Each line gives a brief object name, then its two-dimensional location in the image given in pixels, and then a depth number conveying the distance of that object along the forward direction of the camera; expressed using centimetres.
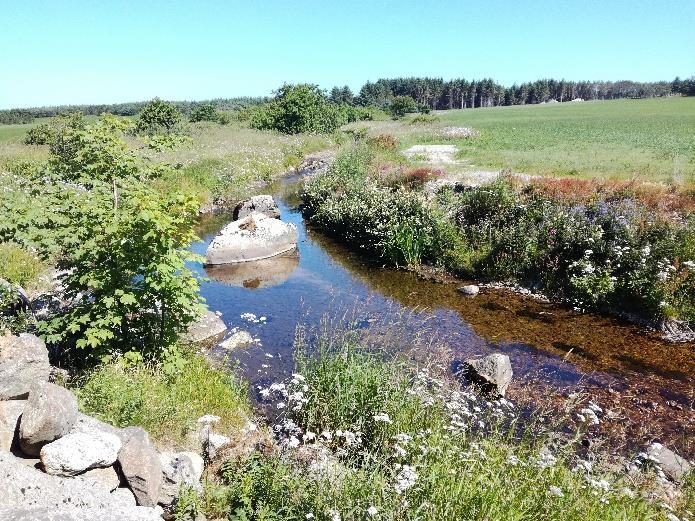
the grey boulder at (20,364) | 553
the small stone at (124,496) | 454
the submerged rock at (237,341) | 1087
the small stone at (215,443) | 644
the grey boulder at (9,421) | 502
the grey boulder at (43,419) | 479
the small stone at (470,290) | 1486
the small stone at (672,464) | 649
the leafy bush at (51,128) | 2791
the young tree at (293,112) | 5422
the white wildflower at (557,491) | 421
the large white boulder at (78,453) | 475
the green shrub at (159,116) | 4316
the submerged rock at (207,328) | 1100
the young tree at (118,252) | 716
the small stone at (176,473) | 539
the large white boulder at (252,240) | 1772
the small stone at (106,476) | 484
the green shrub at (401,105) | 10902
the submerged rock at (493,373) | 911
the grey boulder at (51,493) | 398
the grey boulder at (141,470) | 511
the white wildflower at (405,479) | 418
